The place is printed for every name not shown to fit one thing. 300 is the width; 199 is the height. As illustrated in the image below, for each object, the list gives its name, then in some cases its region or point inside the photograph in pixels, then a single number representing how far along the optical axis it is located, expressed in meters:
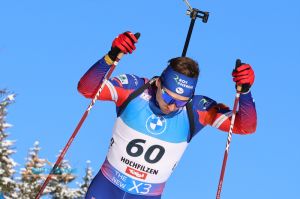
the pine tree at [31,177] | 30.11
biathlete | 8.38
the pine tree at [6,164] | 26.56
